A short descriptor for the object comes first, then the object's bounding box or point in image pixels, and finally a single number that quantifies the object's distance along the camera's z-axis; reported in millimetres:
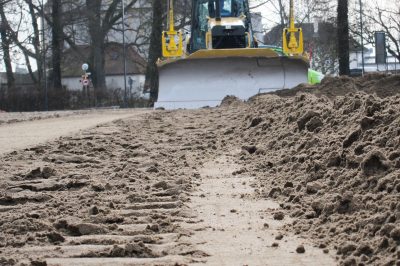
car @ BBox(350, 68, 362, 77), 49516
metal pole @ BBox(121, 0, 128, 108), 46919
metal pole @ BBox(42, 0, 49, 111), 45188
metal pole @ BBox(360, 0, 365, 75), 46469
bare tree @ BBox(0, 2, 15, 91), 50031
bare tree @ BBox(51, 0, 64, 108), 50094
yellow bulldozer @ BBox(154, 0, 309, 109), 20906
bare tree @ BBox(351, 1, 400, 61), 53206
